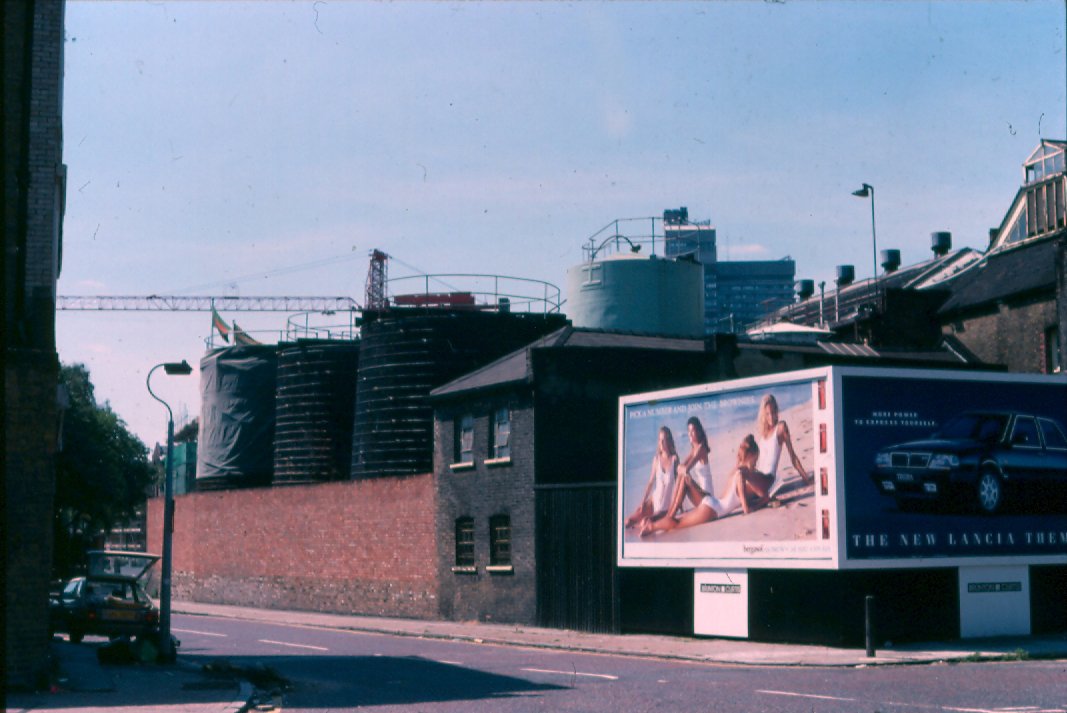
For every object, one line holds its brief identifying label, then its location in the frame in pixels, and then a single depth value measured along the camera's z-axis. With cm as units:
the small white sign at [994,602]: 2470
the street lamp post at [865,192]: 5969
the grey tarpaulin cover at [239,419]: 5900
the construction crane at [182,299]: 11047
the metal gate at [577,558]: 3012
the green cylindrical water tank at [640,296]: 4575
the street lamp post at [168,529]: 2300
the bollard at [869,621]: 2161
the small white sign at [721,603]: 2605
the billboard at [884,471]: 2395
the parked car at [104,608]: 2558
